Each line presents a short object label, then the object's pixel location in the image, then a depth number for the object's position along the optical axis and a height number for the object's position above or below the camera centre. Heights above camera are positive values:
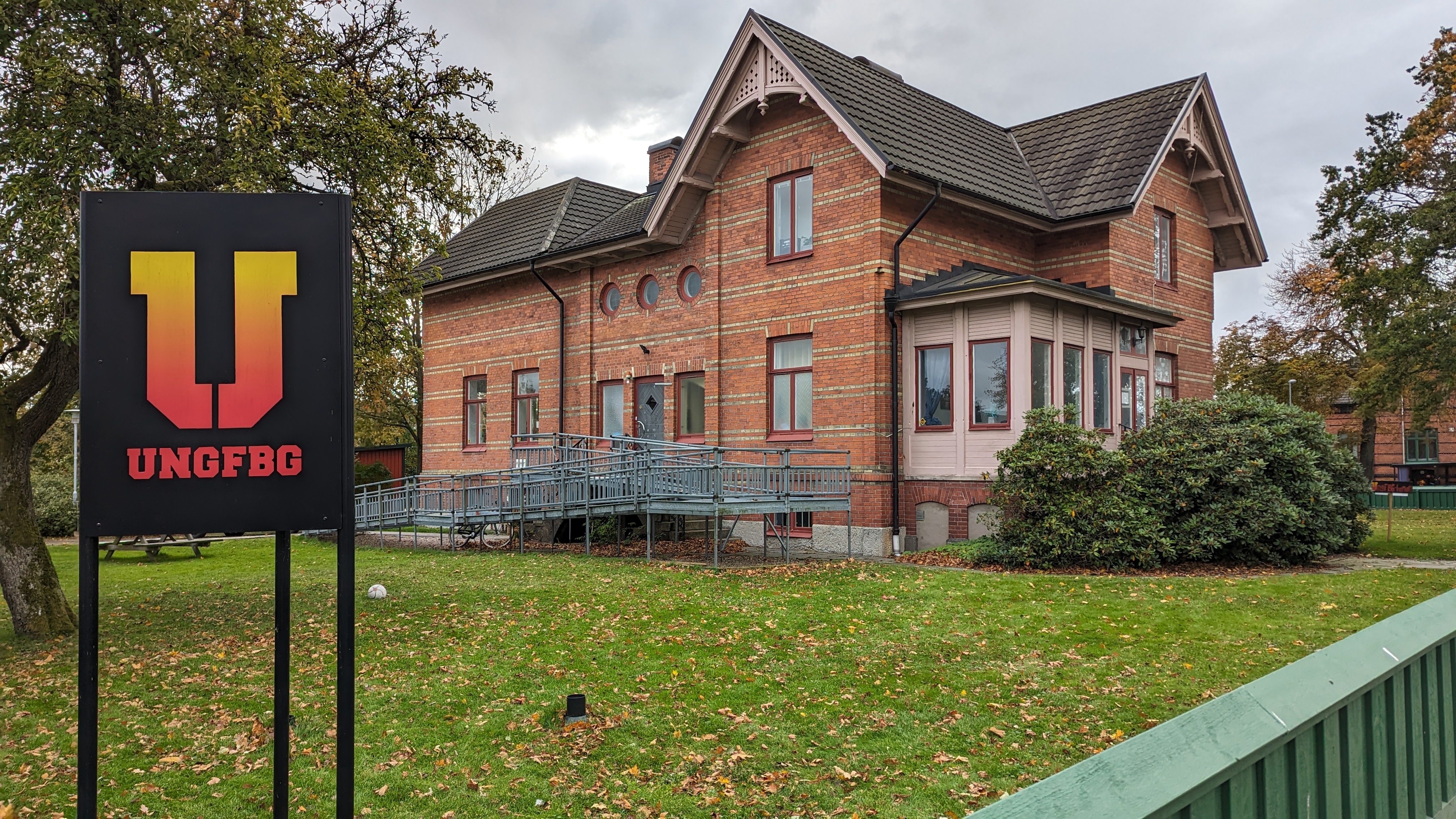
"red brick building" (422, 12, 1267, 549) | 18.17 +3.48
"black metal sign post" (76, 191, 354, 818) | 3.83 +0.25
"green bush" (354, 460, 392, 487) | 33.00 -1.10
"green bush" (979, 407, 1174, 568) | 14.59 -1.02
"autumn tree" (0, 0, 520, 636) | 9.59 +3.21
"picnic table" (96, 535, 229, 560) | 19.73 -2.08
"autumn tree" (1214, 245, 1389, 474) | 40.25 +3.67
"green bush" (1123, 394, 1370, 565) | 14.79 -0.70
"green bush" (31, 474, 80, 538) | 26.33 -1.83
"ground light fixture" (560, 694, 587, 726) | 6.93 -1.89
